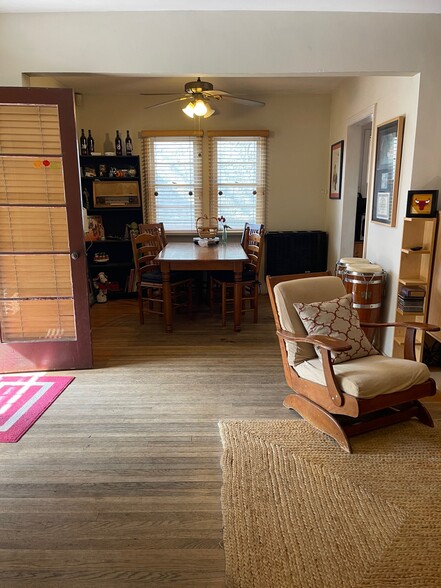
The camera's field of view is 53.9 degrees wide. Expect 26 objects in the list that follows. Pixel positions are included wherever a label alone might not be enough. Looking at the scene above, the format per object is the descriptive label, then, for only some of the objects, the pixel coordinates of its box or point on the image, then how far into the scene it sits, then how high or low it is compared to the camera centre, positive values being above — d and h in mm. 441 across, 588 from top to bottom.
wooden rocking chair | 2441 -1035
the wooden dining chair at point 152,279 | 4777 -915
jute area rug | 1712 -1440
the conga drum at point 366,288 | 3674 -782
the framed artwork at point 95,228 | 5707 -433
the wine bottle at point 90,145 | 5664 +642
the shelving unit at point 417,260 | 3260 -502
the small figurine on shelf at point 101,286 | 5855 -1207
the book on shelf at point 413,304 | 3330 -828
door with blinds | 3242 -327
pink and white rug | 2768 -1430
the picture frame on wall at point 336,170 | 5238 +296
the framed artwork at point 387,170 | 3539 +210
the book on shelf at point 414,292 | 3311 -729
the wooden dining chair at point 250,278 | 4727 -897
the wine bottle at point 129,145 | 5727 +646
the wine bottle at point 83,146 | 5633 +626
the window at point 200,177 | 5855 +240
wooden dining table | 4285 -668
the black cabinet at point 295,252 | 5918 -770
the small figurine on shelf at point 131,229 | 5949 -452
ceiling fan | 4137 +961
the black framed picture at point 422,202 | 3166 -57
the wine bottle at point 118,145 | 5660 +641
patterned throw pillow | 2734 -810
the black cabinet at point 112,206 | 5773 -141
